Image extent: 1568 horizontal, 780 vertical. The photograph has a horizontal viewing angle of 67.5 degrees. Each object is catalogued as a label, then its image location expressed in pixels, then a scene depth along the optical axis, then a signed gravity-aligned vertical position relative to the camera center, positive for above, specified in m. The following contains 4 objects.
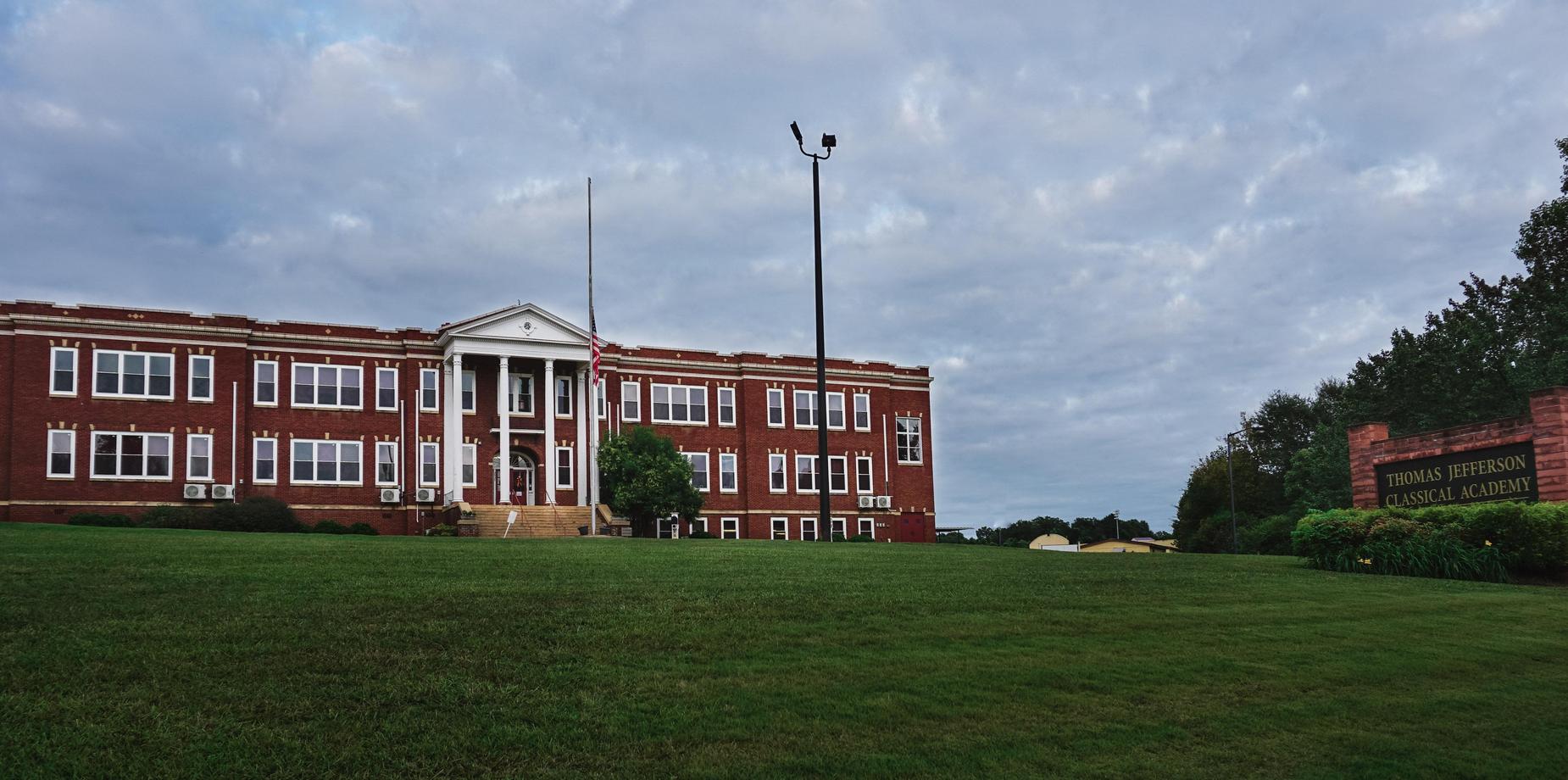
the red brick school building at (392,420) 44.06 +4.19
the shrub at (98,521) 38.81 +0.23
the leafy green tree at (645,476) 48.81 +1.48
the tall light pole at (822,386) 33.81 +3.49
